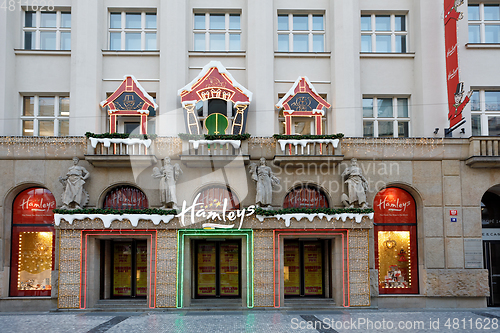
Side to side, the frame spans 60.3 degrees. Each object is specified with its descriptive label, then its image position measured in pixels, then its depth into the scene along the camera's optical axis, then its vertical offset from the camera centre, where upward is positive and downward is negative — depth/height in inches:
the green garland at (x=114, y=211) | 650.2 +1.2
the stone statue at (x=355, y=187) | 676.7 +36.3
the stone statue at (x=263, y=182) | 671.8 +45.5
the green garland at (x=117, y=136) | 672.4 +119.3
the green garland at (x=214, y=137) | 678.2 +117.2
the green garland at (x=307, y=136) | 685.3 +117.6
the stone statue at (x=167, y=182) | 669.9 +45.7
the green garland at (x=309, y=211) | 663.8 -0.5
